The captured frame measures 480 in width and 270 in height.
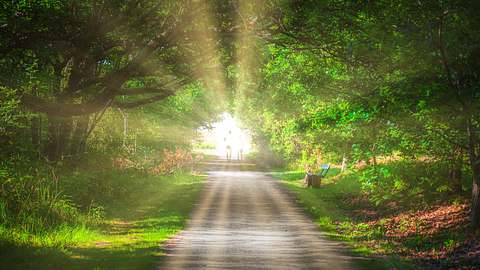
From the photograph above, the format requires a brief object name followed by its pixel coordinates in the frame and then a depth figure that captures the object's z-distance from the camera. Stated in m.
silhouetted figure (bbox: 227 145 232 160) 80.15
